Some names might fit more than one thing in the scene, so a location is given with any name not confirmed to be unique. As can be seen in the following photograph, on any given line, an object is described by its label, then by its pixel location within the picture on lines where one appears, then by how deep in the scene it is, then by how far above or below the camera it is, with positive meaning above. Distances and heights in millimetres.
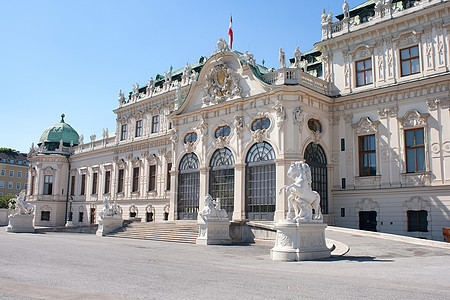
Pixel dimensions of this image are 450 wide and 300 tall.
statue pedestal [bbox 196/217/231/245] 23375 -1322
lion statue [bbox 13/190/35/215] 36750 -147
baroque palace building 24812 +5270
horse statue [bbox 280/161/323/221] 15641 +520
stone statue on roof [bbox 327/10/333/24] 29922 +12915
